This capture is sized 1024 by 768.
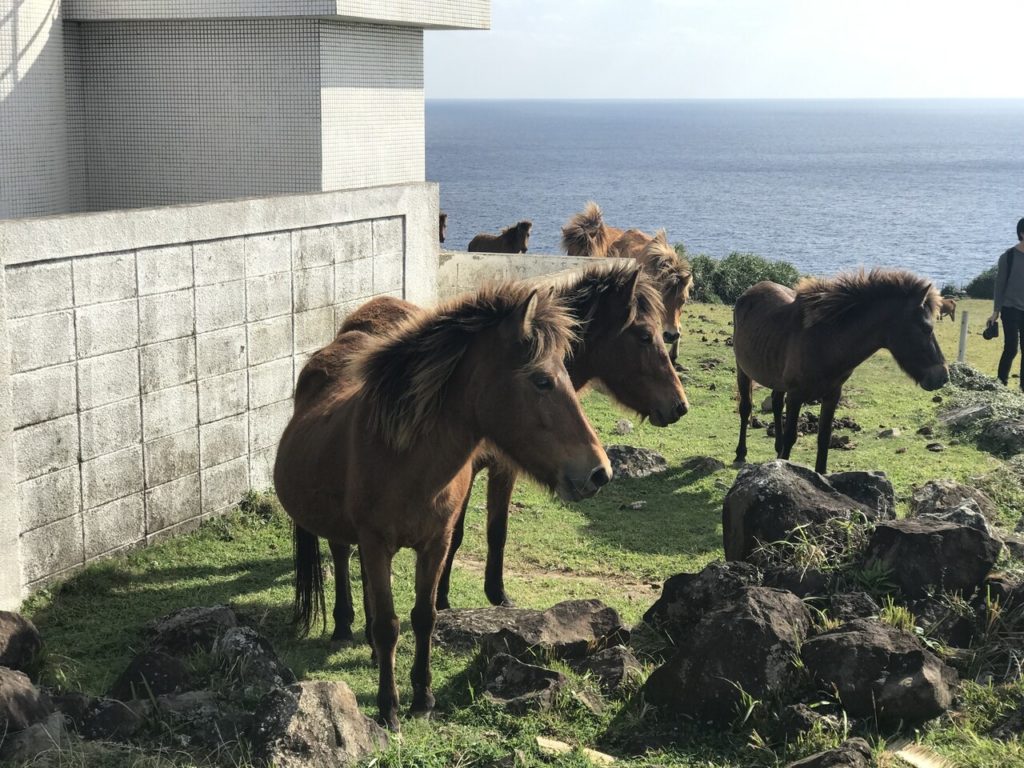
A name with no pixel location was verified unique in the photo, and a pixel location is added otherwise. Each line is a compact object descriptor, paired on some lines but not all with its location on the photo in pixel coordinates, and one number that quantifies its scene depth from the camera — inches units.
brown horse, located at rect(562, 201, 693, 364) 477.1
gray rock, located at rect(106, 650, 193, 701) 194.4
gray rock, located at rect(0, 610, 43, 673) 211.8
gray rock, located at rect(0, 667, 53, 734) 173.9
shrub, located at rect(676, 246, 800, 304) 956.6
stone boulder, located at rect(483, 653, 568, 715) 202.8
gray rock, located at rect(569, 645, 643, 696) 212.5
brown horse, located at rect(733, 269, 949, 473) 378.0
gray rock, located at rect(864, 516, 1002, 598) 232.1
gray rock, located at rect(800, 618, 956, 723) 190.7
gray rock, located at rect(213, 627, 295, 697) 200.2
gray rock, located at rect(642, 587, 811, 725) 195.3
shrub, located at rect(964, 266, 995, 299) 1086.4
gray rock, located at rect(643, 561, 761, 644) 236.1
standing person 514.3
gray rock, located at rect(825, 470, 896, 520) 288.2
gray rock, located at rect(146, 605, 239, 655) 221.1
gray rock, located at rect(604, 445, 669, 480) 394.6
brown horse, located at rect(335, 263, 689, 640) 272.7
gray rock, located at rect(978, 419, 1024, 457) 425.7
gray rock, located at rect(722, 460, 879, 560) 261.7
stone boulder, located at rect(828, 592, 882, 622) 222.8
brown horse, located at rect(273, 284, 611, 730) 189.8
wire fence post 622.5
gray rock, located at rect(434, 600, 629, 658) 221.8
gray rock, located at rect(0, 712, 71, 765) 166.1
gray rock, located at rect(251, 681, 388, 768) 170.1
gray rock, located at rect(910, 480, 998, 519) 303.4
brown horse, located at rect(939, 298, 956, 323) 846.5
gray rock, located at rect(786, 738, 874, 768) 167.8
